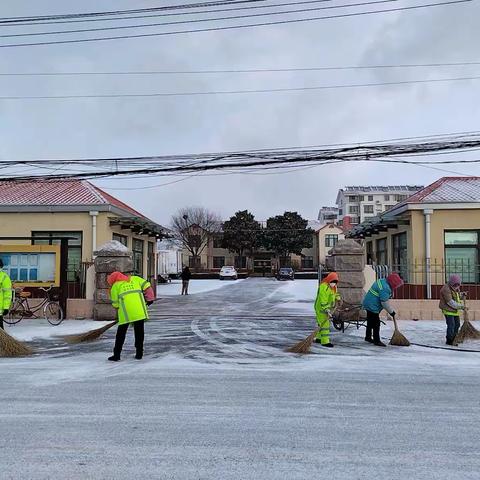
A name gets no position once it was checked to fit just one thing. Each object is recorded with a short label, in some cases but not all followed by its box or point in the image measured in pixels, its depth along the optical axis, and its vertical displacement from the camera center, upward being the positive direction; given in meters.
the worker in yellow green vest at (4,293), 10.73 -0.58
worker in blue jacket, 10.69 -0.74
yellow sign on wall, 15.91 +0.12
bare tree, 64.12 +4.91
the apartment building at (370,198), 95.31 +13.11
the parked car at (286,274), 51.62 -0.73
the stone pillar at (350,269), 15.45 -0.06
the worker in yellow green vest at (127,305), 8.97 -0.69
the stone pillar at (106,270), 15.28 -0.11
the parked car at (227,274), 51.09 -0.74
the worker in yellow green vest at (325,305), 10.58 -0.79
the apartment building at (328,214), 106.38 +11.62
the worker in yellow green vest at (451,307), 10.71 -0.83
